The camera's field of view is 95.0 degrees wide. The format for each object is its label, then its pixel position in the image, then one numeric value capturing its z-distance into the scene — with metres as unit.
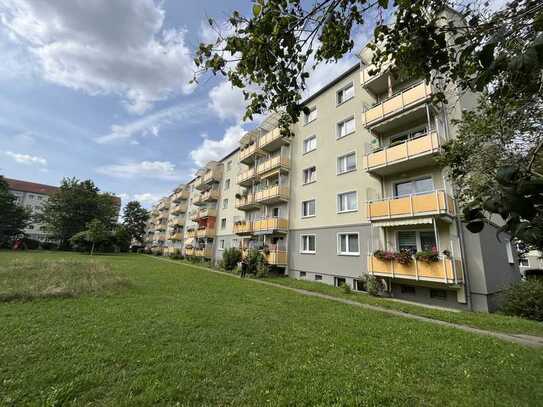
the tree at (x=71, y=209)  43.94
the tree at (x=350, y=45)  2.24
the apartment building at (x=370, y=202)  11.53
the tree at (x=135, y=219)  68.38
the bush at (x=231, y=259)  24.38
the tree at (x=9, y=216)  42.25
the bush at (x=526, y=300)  9.62
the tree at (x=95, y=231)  38.88
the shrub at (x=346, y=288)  13.89
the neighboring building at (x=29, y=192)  73.81
